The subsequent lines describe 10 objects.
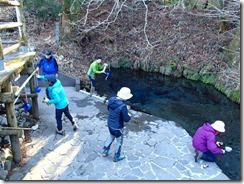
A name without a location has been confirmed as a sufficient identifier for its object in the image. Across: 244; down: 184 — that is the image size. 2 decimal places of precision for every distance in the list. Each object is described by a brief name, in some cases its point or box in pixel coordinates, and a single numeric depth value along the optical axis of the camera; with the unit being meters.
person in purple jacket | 4.16
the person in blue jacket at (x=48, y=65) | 6.17
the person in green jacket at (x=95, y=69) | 6.58
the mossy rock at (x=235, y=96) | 7.46
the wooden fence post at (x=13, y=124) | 4.07
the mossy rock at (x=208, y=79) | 8.88
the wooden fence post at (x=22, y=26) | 5.15
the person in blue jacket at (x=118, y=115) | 4.00
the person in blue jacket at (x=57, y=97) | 4.54
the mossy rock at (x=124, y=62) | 10.71
